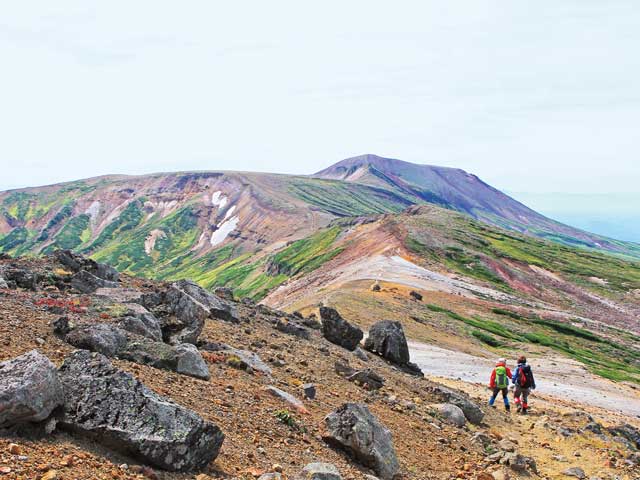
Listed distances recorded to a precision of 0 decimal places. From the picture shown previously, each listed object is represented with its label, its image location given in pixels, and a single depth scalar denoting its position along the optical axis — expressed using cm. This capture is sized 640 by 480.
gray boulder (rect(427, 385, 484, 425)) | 2017
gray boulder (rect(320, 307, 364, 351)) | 2655
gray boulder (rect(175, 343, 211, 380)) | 1366
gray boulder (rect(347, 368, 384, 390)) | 1939
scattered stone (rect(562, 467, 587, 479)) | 1644
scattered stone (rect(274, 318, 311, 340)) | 2530
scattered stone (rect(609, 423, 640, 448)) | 2209
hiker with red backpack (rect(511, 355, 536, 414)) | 2370
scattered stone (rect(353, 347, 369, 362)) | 2520
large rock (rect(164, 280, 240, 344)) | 1702
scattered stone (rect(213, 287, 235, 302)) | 3014
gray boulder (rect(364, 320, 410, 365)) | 2742
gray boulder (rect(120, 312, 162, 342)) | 1530
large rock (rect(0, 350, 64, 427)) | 824
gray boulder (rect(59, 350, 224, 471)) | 899
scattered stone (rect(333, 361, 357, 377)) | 1983
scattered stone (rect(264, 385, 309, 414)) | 1440
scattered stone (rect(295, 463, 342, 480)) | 1005
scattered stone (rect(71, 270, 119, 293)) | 1995
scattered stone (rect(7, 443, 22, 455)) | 783
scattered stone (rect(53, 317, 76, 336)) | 1327
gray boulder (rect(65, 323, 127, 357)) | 1268
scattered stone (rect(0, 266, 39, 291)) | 1913
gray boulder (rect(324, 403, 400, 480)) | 1244
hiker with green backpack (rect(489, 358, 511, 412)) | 2381
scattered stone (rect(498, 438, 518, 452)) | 1744
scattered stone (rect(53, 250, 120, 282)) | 2434
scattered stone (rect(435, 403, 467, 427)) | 1888
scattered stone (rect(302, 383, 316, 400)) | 1585
